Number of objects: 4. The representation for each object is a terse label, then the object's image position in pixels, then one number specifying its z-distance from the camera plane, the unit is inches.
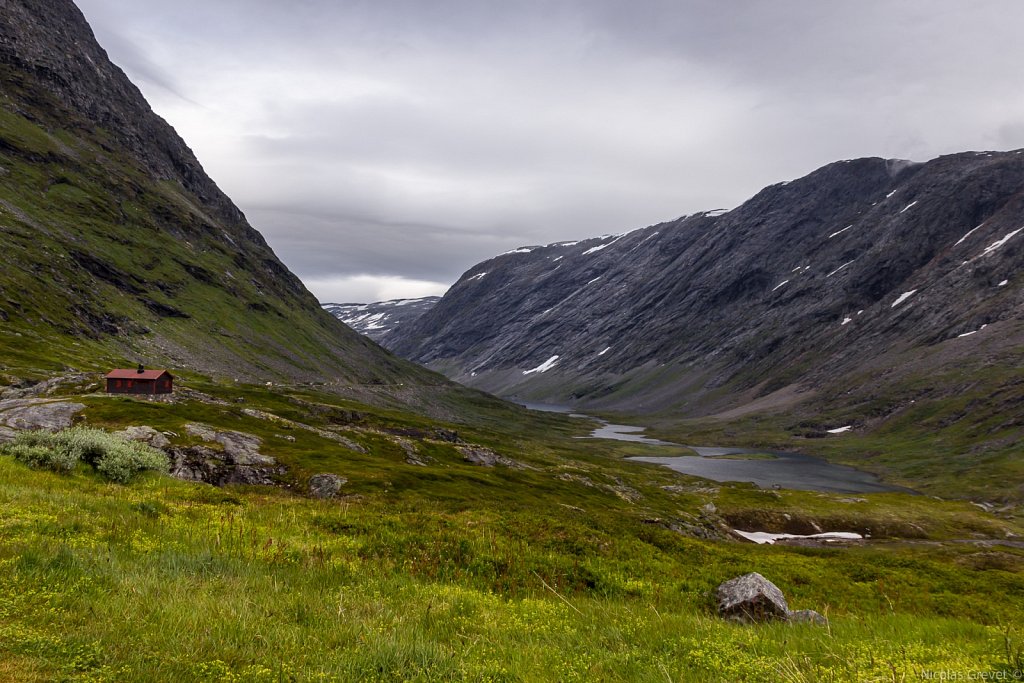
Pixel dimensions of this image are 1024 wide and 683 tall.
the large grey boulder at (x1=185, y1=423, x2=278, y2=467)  1939.0
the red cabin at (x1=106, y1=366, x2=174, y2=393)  3284.9
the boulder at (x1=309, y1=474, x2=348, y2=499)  1744.6
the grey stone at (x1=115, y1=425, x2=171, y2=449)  1748.8
